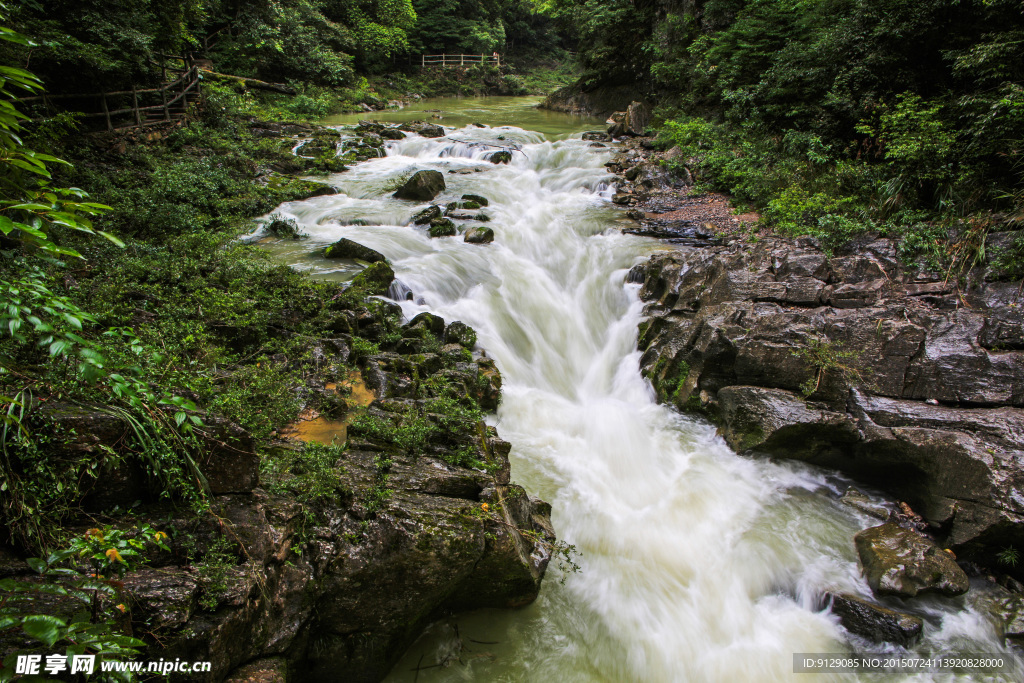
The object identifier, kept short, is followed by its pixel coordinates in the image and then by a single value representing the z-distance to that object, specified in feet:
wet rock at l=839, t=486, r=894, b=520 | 20.65
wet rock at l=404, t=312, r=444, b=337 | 27.76
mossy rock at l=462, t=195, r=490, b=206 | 47.60
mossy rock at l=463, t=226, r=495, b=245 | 39.86
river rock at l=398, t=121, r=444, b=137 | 70.85
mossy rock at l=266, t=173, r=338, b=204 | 45.01
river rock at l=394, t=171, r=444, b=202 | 47.78
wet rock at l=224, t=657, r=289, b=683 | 10.25
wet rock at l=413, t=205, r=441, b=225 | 42.29
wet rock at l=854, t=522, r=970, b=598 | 17.07
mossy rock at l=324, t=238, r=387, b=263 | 34.37
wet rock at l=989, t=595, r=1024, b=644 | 16.25
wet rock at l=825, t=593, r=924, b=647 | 15.89
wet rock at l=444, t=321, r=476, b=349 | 28.25
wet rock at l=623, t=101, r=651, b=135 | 70.33
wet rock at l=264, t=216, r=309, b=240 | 37.50
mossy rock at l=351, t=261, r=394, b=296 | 29.73
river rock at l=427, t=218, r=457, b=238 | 40.47
